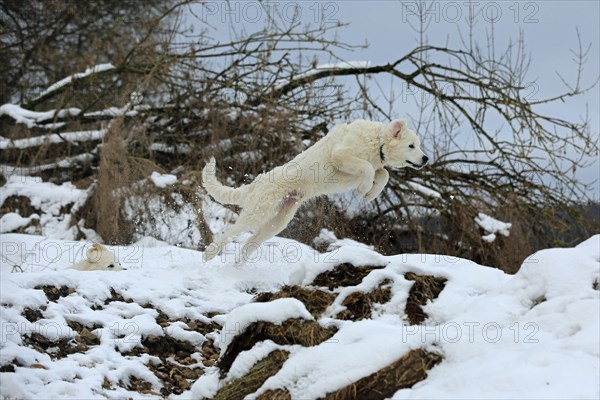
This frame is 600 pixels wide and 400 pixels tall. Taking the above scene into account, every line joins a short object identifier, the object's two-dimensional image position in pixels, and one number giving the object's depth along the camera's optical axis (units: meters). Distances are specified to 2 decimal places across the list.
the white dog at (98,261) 8.23
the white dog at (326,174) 8.10
